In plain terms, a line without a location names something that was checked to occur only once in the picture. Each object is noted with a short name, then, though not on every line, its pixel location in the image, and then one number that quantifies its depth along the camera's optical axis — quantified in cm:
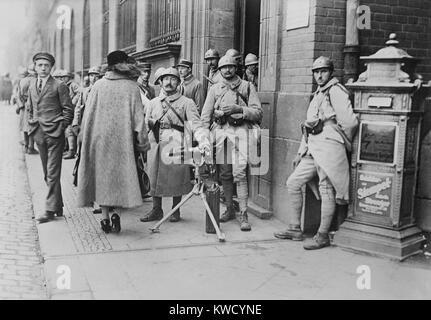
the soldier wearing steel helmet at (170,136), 648
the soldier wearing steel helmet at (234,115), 644
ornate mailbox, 524
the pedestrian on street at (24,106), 1260
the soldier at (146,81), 889
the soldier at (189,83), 804
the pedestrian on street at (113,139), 586
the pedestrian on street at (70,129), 1181
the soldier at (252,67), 761
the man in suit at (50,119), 658
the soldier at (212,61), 816
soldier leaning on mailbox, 549
